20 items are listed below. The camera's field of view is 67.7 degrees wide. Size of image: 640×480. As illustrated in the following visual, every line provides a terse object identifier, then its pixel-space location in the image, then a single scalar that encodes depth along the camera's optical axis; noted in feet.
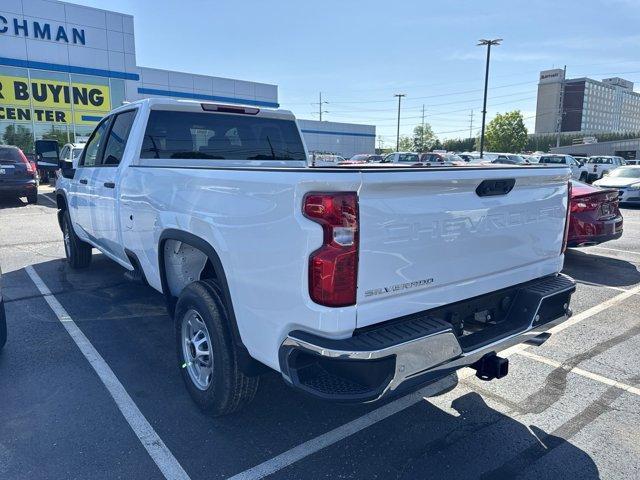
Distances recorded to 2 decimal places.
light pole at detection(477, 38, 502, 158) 123.72
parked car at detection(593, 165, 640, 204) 51.62
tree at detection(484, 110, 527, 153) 287.89
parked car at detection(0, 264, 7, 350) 13.02
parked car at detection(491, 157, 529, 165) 85.65
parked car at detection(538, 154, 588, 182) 91.20
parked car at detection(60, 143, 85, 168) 56.34
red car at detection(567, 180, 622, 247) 23.43
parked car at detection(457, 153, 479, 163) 109.40
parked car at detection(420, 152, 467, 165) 97.94
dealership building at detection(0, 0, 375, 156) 77.30
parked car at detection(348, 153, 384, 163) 132.02
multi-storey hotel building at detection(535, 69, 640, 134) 421.59
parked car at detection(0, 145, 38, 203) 46.16
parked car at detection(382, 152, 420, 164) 97.66
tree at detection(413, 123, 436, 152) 352.85
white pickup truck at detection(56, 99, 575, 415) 7.15
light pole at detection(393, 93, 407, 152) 205.77
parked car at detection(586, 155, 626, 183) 94.63
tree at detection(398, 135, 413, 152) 376.07
